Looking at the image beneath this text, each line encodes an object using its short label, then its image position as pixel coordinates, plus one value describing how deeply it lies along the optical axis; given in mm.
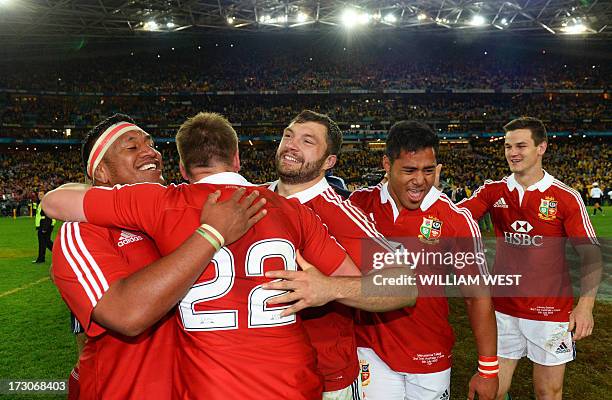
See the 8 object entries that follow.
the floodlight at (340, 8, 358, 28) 36594
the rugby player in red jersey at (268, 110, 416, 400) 2648
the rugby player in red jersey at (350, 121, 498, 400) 3186
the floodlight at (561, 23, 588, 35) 38672
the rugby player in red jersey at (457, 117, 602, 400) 4070
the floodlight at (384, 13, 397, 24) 38197
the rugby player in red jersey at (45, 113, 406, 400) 1955
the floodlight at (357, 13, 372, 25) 37094
